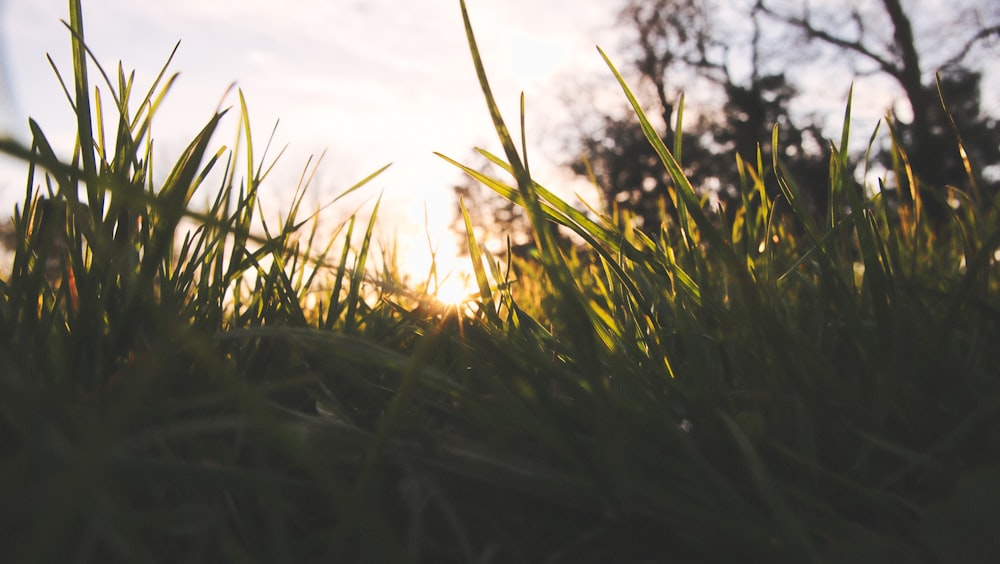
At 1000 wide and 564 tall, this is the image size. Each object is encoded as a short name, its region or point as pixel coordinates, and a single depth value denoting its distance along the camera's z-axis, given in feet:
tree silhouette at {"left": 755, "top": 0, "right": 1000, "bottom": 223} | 27.25
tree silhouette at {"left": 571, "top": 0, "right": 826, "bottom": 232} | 42.68
